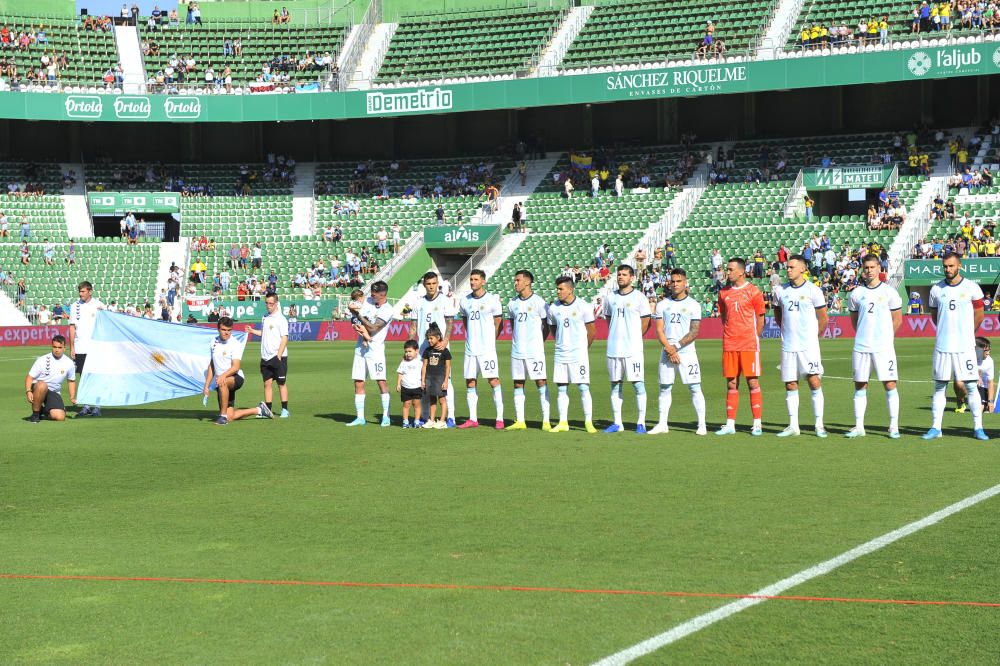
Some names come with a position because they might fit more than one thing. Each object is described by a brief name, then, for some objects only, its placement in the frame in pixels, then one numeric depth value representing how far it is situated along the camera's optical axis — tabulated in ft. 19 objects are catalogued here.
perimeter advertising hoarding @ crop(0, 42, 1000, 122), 155.02
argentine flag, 58.70
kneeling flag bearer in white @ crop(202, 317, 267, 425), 56.90
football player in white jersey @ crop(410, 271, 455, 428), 54.60
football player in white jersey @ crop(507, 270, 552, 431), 52.90
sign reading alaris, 166.81
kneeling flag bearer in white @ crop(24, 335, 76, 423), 58.59
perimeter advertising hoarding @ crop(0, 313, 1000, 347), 129.80
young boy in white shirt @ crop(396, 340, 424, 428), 54.39
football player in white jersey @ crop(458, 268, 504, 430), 53.42
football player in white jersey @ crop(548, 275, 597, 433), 52.11
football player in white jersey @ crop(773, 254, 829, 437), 48.55
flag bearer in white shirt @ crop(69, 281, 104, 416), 61.82
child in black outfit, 53.57
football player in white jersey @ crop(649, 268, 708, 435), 50.55
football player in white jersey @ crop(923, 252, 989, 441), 46.52
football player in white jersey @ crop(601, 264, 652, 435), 51.34
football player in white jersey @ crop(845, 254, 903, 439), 47.70
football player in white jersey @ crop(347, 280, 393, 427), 55.11
